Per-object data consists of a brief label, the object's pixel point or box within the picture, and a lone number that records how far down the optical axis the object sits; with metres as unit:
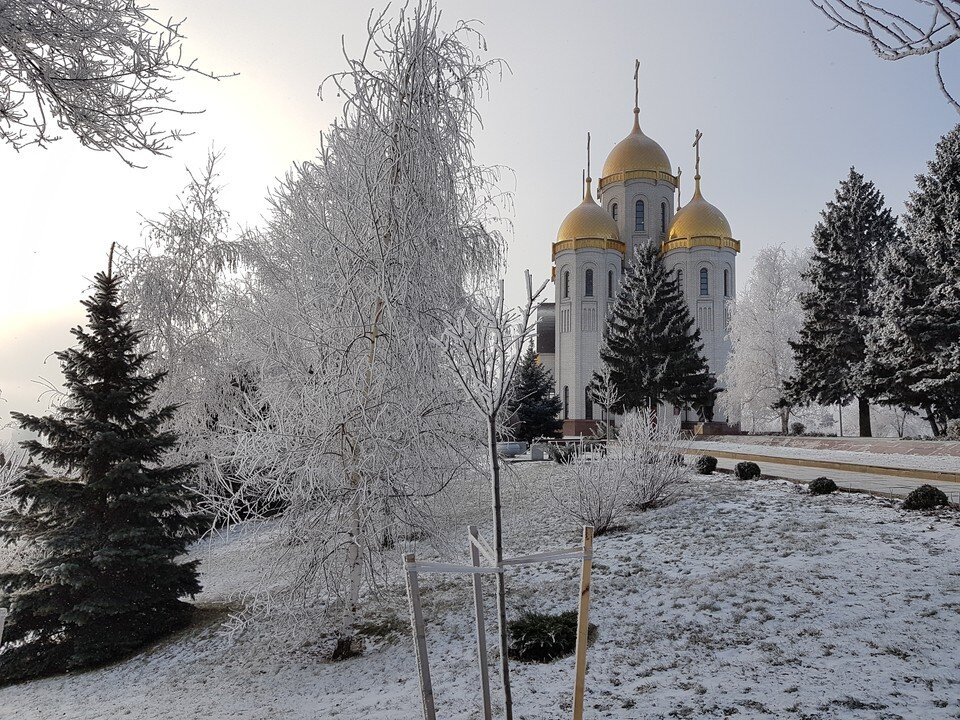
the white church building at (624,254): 39.81
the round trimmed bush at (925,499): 8.84
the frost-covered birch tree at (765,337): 29.91
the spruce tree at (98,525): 7.64
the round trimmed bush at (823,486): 10.70
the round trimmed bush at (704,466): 15.11
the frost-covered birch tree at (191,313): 12.86
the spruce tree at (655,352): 26.47
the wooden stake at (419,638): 2.73
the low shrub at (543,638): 5.65
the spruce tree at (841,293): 23.53
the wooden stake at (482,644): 3.08
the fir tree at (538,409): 26.67
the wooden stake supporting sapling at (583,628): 2.84
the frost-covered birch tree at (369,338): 6.25
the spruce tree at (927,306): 17.55
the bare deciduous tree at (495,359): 3.00
